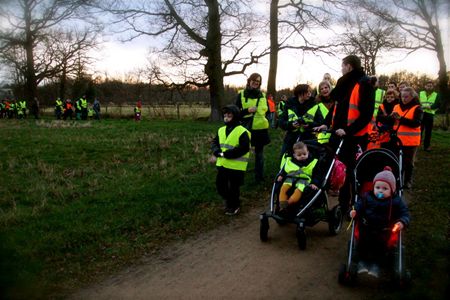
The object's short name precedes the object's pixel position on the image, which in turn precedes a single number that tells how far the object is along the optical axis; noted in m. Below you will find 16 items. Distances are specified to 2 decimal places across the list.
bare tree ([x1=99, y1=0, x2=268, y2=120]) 21.89
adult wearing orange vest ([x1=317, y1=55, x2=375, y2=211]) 5.12
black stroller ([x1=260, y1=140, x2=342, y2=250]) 5.08
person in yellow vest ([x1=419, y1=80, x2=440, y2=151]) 12.01
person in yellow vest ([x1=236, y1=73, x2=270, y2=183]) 7.48
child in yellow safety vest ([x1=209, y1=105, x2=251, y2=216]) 6.25
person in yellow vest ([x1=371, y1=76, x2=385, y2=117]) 10.06
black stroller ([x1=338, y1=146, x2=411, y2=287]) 3.88
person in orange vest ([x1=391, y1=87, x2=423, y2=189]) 7.44
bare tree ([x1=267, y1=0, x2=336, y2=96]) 22.36
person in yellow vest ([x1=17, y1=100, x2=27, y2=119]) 32.04
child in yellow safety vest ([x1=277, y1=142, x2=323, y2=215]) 5.20
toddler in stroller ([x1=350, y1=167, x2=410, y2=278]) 4.11
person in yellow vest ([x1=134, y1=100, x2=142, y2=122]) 28.05
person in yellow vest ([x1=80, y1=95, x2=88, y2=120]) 29.62
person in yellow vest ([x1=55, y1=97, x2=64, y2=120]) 28.76
